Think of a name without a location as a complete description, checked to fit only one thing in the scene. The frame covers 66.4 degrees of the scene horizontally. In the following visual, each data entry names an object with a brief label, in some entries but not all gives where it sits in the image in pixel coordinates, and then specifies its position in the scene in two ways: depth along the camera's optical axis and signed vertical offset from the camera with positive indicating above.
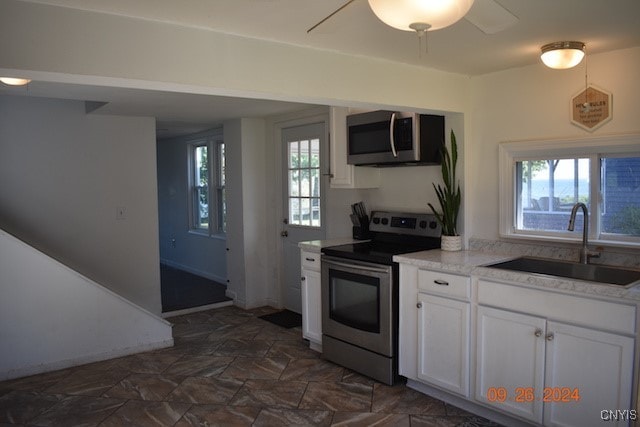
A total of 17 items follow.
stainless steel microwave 3.38 +0.34
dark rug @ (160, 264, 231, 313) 5.52 -1.29
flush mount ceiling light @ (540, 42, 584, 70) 2.56 +0.68
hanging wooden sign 2.79 +0.44
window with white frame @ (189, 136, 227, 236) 6.59 +0.02
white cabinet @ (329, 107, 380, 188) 3.94 +0.15
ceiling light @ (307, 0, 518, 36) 1.16 +0.42
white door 4.79 -0.08
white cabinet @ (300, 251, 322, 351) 3.87 -0.91
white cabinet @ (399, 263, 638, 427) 2.28 -0.88
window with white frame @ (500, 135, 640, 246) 2.78 -0.02
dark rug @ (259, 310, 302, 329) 4.74 -1.33
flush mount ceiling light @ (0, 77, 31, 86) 3.02 +0.68
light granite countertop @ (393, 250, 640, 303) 2.25 -0.48
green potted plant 3.43 -0.11
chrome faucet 2.82 -0.36
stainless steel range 3.24 -0.76
